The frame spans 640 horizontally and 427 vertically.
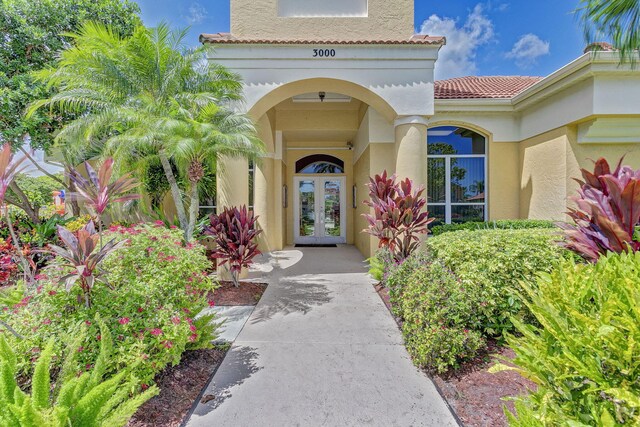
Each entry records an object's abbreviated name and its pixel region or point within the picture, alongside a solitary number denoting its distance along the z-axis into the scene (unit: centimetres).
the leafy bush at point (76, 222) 922
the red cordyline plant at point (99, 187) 344
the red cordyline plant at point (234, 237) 699
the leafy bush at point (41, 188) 1533
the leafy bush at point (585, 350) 164
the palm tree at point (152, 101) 568
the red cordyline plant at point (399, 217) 699
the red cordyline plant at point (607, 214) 372
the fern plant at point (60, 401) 177
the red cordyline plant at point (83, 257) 295
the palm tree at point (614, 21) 388
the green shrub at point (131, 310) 286
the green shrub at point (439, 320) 364
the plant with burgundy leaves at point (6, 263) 549
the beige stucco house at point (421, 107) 812
